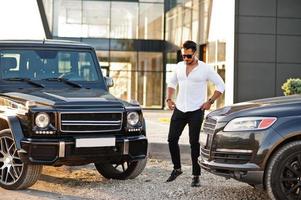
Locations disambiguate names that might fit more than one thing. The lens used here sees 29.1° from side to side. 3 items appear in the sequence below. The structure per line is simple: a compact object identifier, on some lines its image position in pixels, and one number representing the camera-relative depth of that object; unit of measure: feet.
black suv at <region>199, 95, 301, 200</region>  19.20
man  24.97
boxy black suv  22.39
